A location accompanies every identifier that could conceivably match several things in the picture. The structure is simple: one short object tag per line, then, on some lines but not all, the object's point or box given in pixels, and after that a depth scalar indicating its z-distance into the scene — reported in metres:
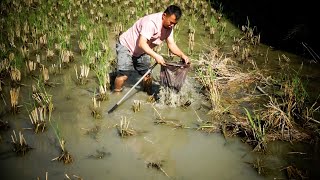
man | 4.13
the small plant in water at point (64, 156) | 3.39
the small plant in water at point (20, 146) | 3.48
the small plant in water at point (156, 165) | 3.44
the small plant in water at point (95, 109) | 4.25
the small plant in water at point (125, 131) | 3.90
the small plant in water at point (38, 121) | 3.84
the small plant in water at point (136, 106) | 4.45
